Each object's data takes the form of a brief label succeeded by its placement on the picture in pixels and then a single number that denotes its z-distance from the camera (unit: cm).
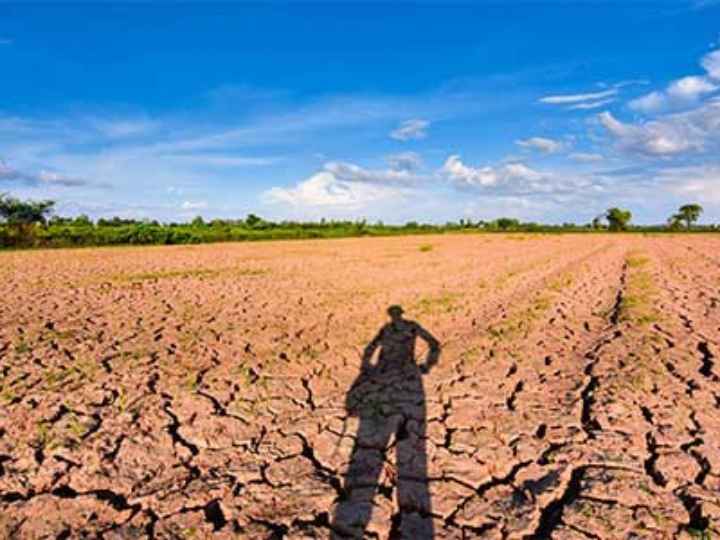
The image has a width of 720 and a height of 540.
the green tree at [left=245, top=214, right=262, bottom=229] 5419
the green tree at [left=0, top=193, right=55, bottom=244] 3544
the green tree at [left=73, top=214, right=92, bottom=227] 3993
